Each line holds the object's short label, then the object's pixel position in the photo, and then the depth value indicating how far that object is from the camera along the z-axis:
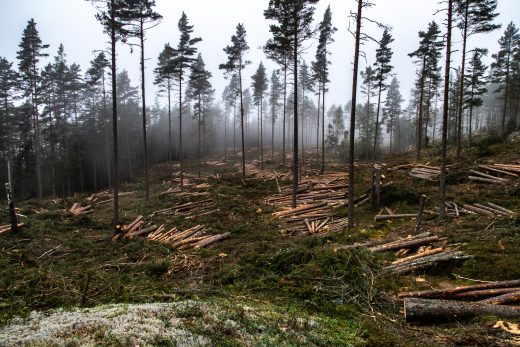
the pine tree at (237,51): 30.20
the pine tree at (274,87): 61.83
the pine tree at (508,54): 38.31
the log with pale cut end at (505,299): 6.27
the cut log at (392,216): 15.29
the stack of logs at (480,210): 13.34
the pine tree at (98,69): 36.69
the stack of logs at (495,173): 17.41
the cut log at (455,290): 6.60
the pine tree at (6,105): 36.09
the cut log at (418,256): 9.16
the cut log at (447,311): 5.86
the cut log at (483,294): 6.58
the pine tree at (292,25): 18.20
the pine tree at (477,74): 34.66
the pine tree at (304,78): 47.28
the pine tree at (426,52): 30.86
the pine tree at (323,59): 26.61
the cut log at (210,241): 14.23
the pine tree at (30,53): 30.14
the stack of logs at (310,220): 15.64
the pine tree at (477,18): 19.72
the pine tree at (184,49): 26.48
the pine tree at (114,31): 16.30
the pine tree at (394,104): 61.56
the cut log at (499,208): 13.33
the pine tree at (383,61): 33.59
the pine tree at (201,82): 39.78
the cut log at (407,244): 10.54
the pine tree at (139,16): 18.30
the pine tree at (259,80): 48.75
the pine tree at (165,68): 26.63
